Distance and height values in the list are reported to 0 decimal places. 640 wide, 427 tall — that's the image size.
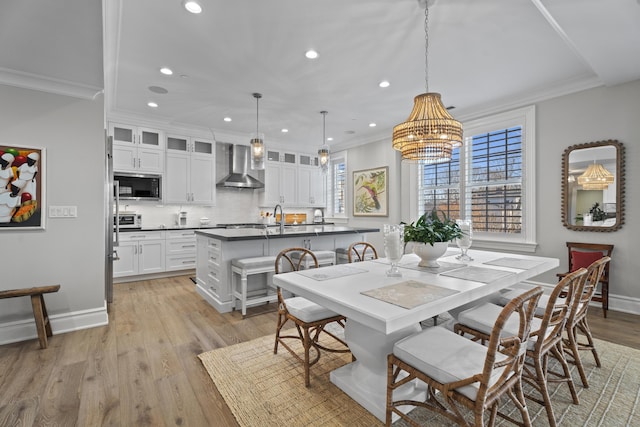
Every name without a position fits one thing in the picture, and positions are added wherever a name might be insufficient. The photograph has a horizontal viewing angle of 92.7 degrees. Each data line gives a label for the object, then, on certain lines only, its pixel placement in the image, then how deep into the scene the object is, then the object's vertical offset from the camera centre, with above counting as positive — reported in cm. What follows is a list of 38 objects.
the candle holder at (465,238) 244 -21
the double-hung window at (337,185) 720 +65
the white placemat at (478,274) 185 -40
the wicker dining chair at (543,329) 149 -66
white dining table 136 -42
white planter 212 -28
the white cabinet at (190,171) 546 +75
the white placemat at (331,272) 192 -40
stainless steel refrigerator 352 -16
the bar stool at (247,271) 321 -64
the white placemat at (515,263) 220 -39
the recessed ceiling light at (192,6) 232 +159
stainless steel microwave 501 +43
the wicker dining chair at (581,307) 171 -58
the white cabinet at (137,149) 496 +106
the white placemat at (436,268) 211 -40
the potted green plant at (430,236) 211 -17
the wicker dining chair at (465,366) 117 -66
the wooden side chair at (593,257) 325 -52
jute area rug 167 -113
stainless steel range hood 611 +86
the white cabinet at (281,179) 677 +75
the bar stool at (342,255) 424 -61
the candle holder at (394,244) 189 -20
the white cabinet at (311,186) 726 +61
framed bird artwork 611 +41
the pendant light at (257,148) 383 +80
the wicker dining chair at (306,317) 197 -72
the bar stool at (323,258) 371 -58
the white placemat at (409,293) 142 -41
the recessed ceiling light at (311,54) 305 +160
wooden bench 248 -73
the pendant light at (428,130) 240 +66
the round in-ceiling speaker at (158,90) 391 +159
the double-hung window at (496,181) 413 +46
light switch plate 285 +0
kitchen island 342 -45
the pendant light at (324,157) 443 +79
